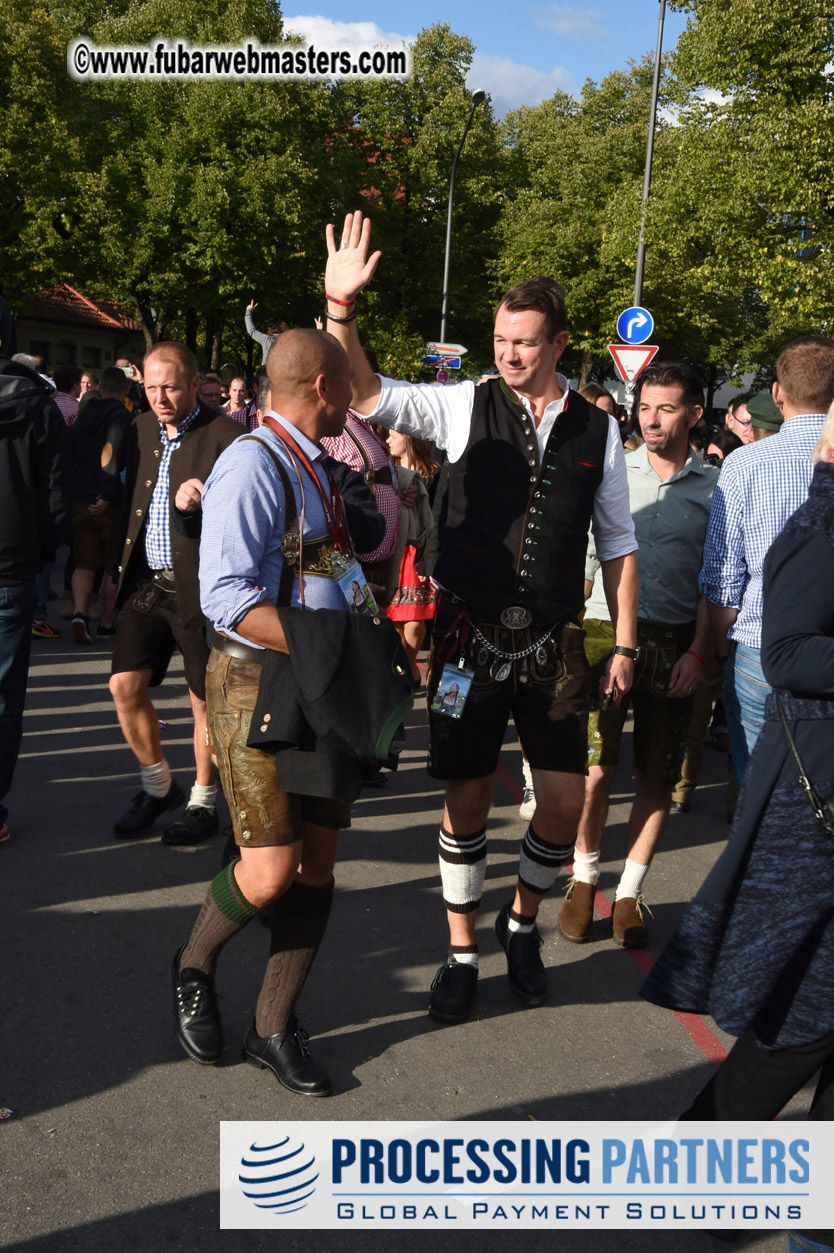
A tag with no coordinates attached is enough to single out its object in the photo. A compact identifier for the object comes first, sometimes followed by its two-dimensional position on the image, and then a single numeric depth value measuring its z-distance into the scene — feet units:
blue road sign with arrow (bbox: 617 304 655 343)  54.65
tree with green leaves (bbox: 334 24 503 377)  127.34
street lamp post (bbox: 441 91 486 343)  100.11
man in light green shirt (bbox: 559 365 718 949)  14.60
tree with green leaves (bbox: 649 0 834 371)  67.10
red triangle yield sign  52.60
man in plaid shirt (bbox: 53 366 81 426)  35.58
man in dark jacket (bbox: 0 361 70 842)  15.75
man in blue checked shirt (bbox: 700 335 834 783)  11.57
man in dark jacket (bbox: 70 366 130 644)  32.19
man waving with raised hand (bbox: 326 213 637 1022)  11.89
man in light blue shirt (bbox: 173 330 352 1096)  9.53
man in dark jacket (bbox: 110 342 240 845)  15.69
